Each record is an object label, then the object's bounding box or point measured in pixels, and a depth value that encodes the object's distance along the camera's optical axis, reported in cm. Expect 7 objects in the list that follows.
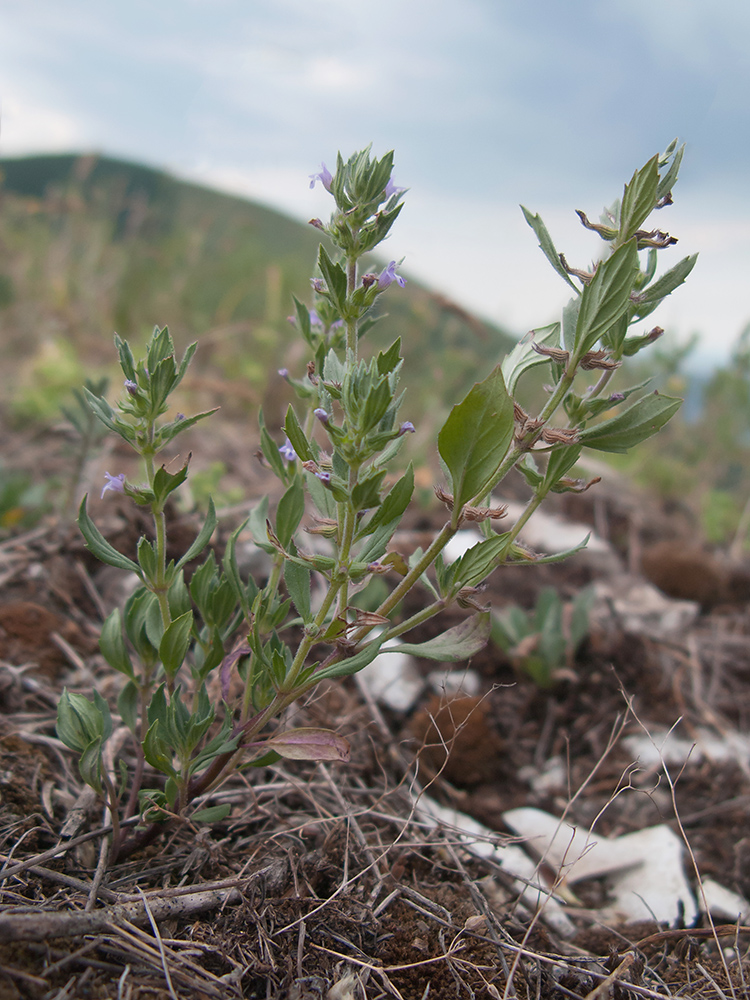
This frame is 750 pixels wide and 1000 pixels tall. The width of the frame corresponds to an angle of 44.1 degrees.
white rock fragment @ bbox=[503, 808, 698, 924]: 29
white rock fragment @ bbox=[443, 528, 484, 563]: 45
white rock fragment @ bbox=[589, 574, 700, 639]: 44
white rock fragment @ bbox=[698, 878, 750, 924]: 29
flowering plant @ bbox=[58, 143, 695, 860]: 21
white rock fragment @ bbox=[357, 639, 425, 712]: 35
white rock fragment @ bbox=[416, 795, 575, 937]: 27
